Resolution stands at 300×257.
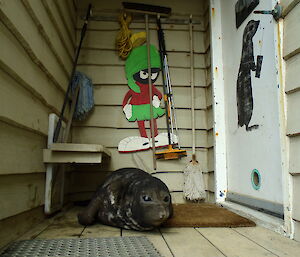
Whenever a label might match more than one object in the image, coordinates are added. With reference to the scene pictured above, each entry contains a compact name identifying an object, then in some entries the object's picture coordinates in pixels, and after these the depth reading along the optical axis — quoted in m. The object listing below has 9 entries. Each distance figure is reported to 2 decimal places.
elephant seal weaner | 1.46
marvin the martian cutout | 2.68
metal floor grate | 1.11
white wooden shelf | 1.74
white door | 1.69
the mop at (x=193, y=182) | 2.52
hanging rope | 2.77
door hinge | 1.42
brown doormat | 1.64
